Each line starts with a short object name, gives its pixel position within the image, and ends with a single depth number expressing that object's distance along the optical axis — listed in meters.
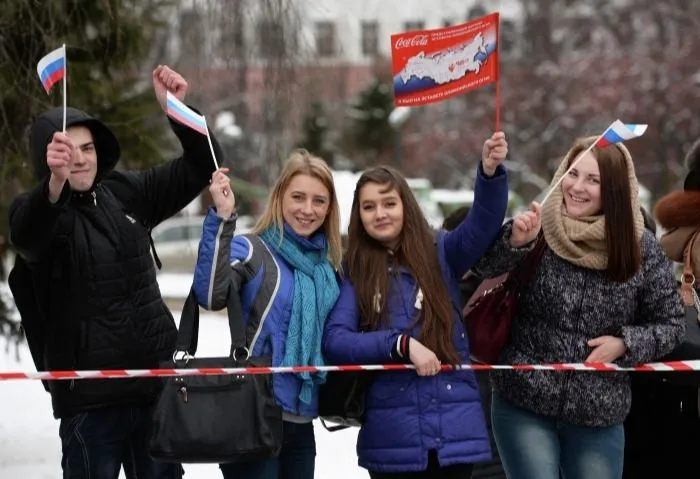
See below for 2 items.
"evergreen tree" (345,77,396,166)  37.12
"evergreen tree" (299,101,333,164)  32.09
